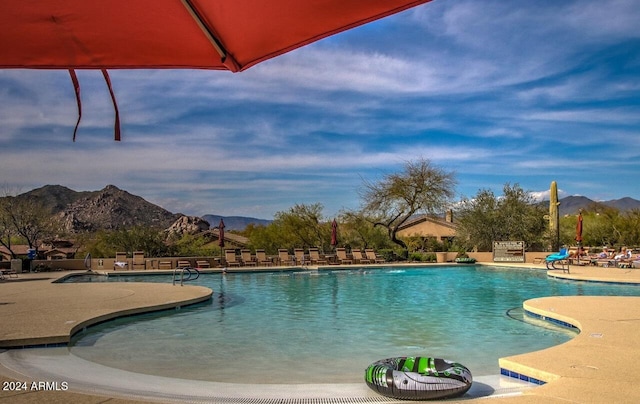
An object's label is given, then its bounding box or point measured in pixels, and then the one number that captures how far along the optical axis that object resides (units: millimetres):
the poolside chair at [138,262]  20219
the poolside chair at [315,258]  22922
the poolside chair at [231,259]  21203
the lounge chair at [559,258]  17844
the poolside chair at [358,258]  23388
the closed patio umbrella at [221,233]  22314
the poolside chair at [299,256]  22703
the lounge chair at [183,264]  20188
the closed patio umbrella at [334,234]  24141
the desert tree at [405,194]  28812
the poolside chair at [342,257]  23234
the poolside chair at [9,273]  16319
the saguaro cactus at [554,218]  26667
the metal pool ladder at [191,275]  16956
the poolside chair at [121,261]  19681
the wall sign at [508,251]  23312
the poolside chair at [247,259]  21539
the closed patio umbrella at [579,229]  21284
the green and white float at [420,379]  4832
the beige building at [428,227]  42875
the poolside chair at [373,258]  23719
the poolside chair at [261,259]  21766
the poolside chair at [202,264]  20562
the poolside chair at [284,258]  22422
